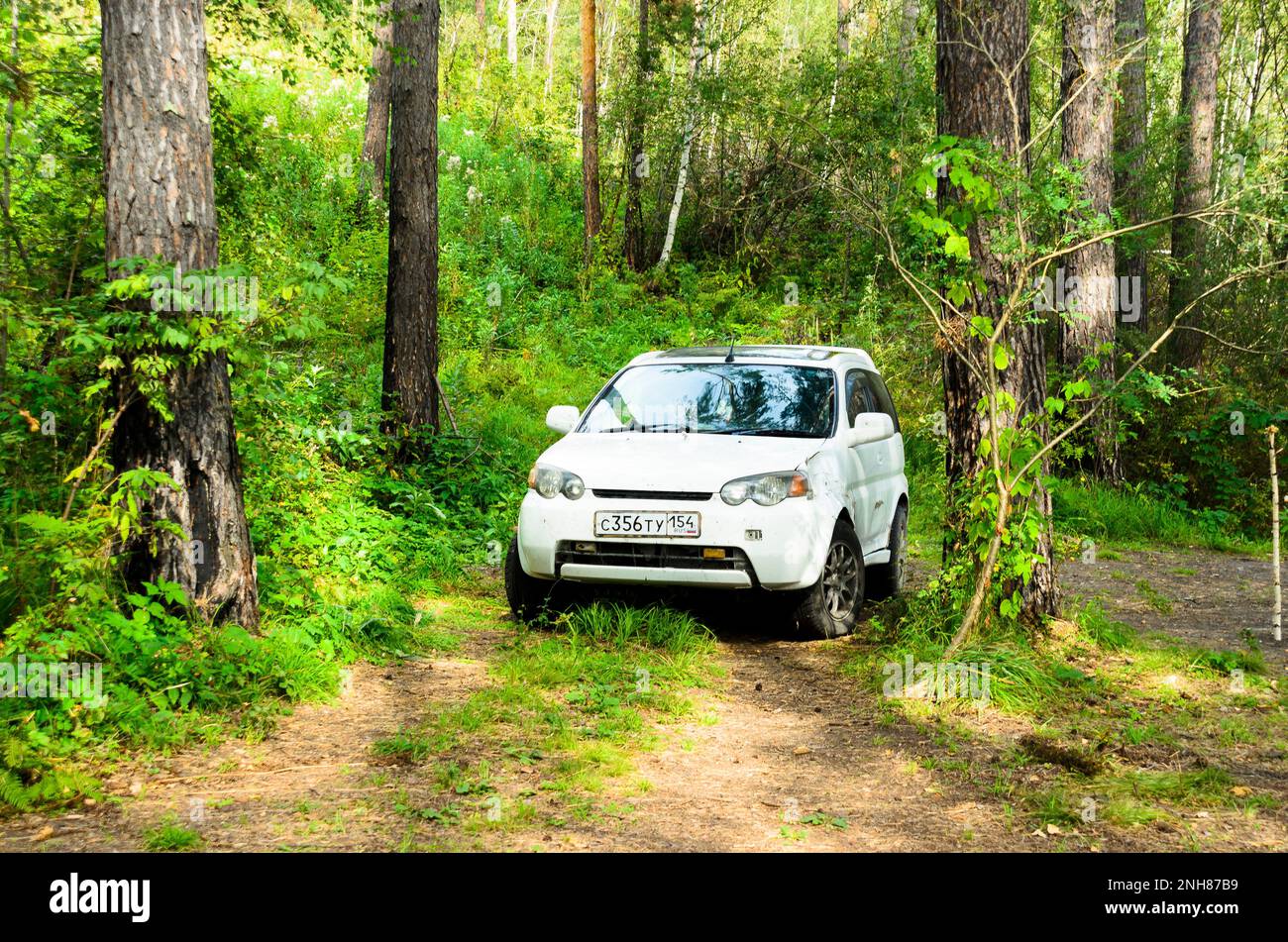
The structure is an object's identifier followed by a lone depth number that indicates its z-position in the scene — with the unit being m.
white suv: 6.68
